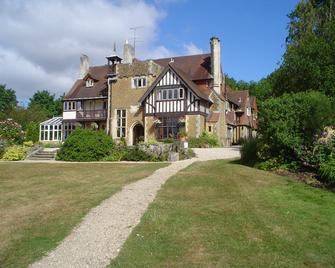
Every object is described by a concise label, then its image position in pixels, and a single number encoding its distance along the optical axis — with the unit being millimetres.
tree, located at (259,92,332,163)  12766
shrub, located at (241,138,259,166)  15516
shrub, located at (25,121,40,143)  40581
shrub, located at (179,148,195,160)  20844
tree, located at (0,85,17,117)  79750
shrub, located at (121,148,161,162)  20516
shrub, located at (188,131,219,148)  30688
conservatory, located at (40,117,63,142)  43897
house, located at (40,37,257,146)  33500
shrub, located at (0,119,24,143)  28422
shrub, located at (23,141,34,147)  26312
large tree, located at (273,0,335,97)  21812
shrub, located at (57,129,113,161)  21234
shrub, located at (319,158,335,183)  11157
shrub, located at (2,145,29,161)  23297
